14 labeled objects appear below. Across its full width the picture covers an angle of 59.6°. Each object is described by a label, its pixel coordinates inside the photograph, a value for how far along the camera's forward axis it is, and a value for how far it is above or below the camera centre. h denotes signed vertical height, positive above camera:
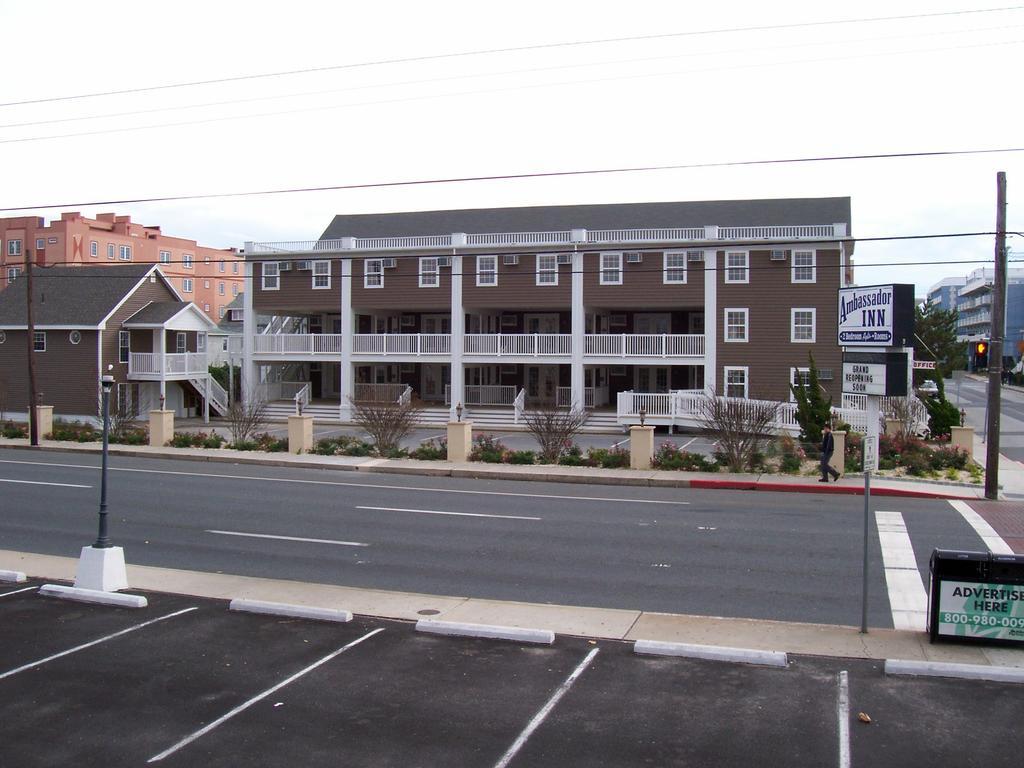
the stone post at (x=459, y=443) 25.95 -2.37
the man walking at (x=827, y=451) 21.48 -2.14
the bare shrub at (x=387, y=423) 27.53 -1.93
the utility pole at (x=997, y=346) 19.83 +0.38
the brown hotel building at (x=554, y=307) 37.81 +2.60
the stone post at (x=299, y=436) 28.38 -2.39
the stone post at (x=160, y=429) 30.50 -2.35
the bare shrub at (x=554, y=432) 25.22 -1.99
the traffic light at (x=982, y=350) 22.20 +0.33
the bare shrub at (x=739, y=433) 23.05 -1.82
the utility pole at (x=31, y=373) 31.25 -0.50
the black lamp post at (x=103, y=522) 11.20 -2.04
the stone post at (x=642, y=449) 23.83 -2.32
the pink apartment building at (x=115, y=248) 83.25 +11.11
